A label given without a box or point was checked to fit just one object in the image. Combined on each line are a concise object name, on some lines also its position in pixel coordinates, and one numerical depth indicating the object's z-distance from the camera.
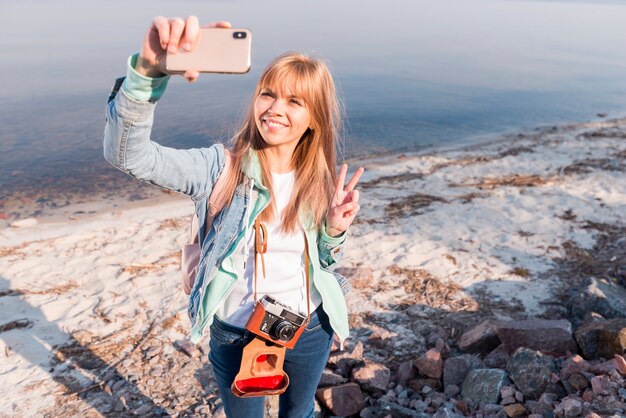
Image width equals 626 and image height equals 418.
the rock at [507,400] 3.91
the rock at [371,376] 4.24
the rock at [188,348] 4.79
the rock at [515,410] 3.80
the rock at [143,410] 4.11
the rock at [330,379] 4.22
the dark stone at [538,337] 4.49
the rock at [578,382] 3.88
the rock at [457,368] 4.34
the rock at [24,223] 8.76
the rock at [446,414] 3.68
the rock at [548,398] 3.79
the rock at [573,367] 4.01
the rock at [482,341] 4.75
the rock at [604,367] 3.91
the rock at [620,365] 3.88
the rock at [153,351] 4.81
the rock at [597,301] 5.17
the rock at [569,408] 3.50
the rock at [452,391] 4.20
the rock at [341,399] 3.99
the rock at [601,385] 3.70
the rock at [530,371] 3.98
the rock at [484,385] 4.02
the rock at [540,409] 3.70
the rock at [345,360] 4.44
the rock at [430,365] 4.38
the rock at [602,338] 4.18
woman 2.30
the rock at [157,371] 4.55
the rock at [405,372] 4.38
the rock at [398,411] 3.87
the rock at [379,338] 4.97
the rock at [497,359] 4.45
